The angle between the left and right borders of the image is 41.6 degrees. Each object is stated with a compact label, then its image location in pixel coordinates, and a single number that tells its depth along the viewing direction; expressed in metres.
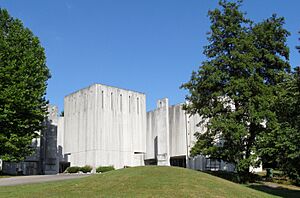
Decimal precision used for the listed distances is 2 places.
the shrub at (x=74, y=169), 42.65
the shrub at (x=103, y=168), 42.50
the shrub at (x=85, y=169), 43.01
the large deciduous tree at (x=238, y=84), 28.77
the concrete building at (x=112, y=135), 49.56
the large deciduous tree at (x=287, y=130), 20.94
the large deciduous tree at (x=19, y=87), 32.44
